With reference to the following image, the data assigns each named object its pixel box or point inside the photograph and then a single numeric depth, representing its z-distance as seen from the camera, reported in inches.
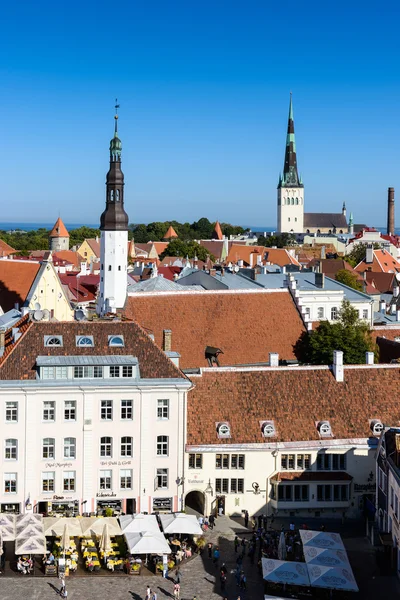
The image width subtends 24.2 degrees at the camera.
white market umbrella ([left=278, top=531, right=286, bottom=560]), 1749.5
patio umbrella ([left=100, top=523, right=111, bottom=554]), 1745.8
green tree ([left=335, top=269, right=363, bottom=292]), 4638.3
